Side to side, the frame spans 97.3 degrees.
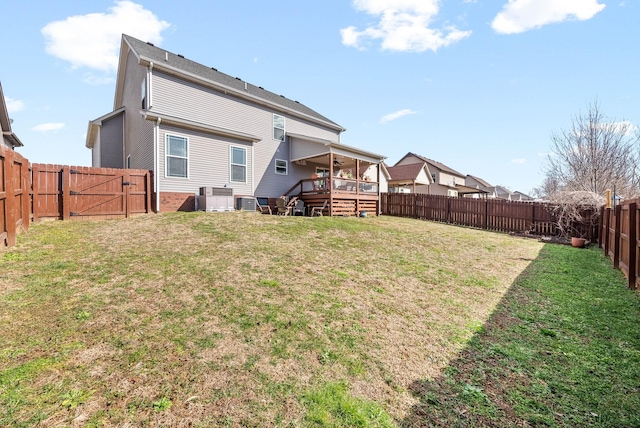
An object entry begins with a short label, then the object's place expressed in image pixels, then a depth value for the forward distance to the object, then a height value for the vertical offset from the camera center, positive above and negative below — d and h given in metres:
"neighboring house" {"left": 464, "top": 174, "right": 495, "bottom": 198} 54.41 +4.68
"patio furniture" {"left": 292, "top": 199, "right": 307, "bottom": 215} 15.50 -0.15
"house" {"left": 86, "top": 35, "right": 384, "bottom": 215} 11.62 +3.11
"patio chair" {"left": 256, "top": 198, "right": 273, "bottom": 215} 14.21 -0.11
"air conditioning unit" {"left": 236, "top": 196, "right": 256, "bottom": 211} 12.84 +0.08
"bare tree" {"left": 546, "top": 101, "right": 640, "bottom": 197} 17.77 +3.45
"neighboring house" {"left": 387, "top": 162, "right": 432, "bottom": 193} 29.34 +3.10
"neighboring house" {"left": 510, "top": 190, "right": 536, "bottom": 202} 65.14 +2.72
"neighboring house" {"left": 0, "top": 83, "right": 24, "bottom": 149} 13.65 +4.10
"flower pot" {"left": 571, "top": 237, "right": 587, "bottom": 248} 10.52 -1.28
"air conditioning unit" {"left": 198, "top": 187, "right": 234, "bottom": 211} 11.58 +0.23
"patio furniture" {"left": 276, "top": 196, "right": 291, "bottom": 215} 14.42 -0.04
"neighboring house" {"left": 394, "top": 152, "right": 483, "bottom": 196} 34.34 +3.62
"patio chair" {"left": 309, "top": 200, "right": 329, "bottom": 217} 14.11 -0.24
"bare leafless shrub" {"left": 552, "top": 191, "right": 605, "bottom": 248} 11.58 -0.19
